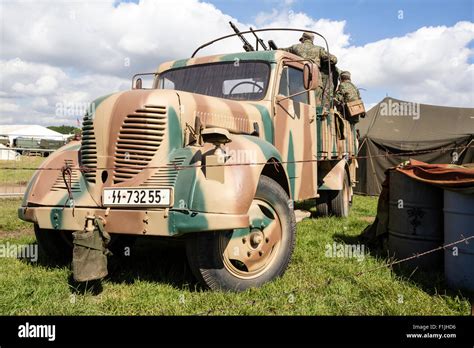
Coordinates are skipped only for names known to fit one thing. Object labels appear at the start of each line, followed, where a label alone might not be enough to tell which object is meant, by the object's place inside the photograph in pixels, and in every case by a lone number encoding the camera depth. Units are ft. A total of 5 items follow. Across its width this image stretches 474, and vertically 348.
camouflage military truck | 10.78
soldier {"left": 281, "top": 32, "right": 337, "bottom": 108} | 22.50
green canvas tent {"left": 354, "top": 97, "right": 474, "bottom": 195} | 39.01
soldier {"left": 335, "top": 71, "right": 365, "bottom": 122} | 28.66
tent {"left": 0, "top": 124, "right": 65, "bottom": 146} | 178.06
